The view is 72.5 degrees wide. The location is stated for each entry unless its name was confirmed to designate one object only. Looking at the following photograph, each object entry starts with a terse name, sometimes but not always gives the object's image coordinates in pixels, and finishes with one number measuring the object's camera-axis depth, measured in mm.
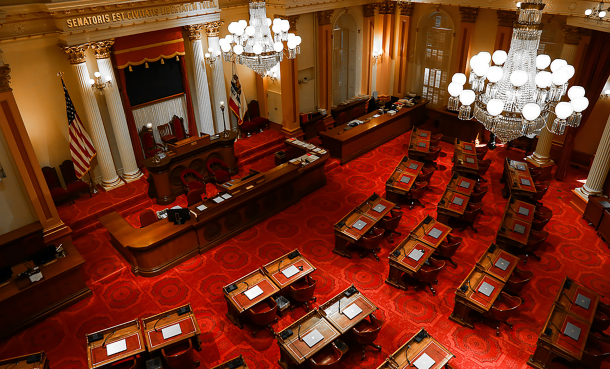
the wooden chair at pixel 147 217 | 8542
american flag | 8984
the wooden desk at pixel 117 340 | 5713
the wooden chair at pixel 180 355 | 5949
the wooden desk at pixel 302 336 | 5816
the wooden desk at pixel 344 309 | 6227
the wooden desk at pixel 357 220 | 8336
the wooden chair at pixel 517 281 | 7086
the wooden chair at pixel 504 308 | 6564
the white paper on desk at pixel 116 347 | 5816
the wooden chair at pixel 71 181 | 9891
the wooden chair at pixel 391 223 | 8839
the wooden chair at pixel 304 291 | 7102
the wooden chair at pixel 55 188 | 9684
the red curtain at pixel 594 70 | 9641
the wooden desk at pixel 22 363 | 5652
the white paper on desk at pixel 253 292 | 6809
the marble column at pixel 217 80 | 11203
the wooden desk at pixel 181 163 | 10070
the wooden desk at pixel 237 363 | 5609
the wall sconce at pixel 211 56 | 11344
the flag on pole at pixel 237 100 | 12023
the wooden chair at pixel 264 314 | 6676
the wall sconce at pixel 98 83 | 9438
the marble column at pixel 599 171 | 9102
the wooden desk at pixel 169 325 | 6004
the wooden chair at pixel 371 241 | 8242
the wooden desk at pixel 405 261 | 7469
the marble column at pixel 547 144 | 10047
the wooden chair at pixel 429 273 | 7383
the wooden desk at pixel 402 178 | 9914
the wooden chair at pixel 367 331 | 6211
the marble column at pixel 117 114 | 9297
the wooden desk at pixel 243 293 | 6703
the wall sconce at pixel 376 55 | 14648
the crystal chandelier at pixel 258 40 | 7230
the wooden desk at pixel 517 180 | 9633
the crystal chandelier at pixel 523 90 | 4977
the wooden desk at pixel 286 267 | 7094
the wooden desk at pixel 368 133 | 12125
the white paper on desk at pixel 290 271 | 7215
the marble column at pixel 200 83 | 10977
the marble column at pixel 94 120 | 8923
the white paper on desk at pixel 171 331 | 6094
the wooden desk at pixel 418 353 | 5615
